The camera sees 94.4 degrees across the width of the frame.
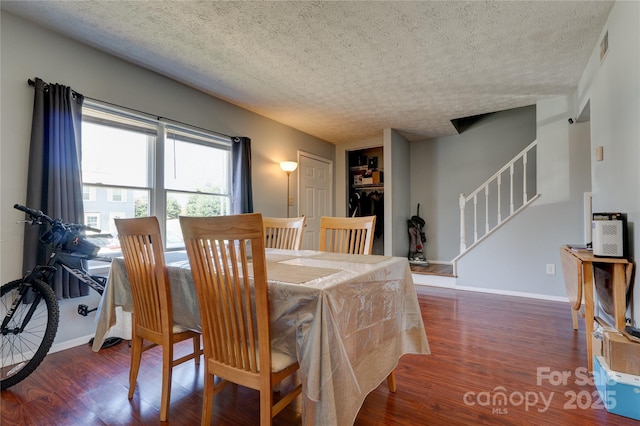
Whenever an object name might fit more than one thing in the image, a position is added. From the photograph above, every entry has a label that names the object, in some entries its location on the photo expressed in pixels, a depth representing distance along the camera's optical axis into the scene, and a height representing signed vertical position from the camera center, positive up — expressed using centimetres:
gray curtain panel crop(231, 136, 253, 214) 367 +47
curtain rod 219 +97
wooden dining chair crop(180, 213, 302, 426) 110 -39
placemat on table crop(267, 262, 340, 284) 125 -28
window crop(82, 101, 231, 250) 261 +46
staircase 458 +25
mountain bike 190 -56
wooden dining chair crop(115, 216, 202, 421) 146 -39
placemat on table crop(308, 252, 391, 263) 170 -27
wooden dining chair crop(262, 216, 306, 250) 244 -15
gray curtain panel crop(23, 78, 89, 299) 215 +35
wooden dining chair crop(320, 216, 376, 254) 212 -16
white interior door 500 +40
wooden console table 179 -44
